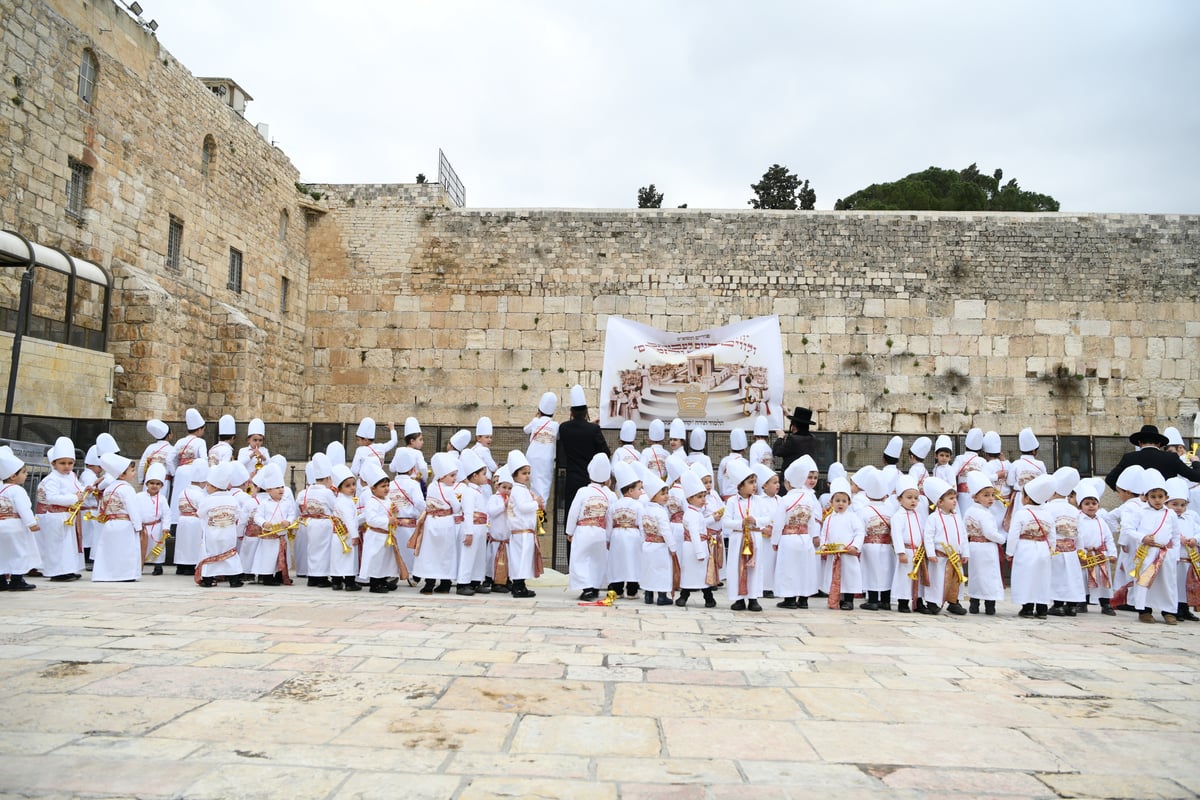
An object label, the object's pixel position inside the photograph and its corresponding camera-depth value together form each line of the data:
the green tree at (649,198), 41.73
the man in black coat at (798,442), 9.74
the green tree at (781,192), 37.00
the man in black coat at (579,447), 9.28
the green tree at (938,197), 31.94
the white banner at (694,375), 14.04
